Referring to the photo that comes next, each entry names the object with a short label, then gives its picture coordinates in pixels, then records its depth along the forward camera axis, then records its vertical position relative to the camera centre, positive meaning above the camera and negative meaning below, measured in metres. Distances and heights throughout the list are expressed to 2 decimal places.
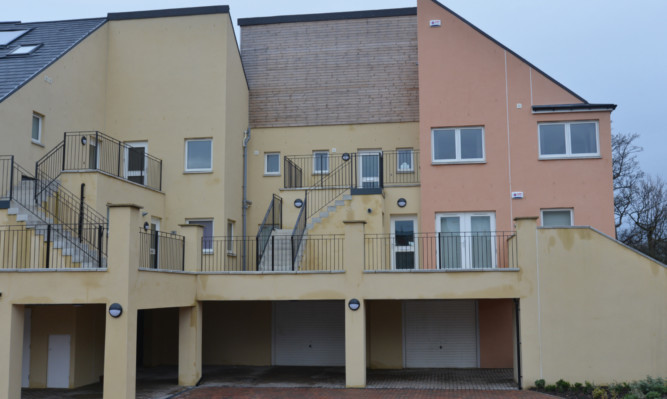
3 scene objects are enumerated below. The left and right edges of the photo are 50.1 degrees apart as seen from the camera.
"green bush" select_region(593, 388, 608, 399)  15.31 -2.68
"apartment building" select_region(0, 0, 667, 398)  16.67 +1.92
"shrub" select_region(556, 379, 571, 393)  16.41 -2.67
